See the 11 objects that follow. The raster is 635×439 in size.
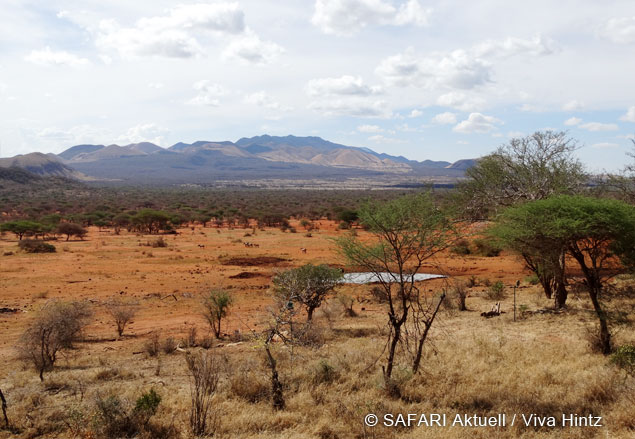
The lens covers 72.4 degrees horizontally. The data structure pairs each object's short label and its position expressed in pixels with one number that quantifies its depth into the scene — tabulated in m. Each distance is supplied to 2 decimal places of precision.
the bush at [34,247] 30.03
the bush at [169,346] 11.75
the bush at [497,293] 17.92
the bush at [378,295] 18.12
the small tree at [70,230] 38.00
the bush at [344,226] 44.99
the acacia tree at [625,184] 18.61
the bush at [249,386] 8.41
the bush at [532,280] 20.05
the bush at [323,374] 9.05
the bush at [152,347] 11.55
